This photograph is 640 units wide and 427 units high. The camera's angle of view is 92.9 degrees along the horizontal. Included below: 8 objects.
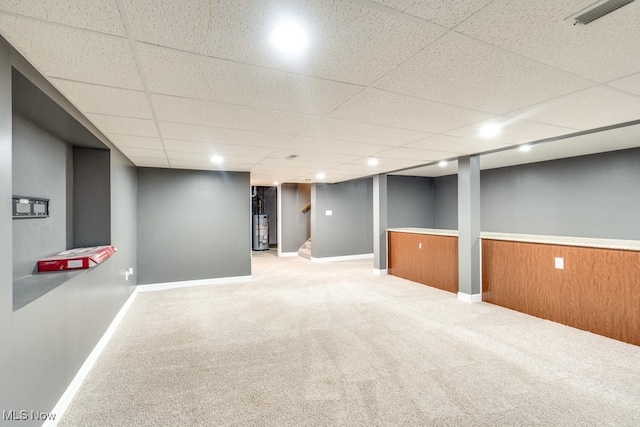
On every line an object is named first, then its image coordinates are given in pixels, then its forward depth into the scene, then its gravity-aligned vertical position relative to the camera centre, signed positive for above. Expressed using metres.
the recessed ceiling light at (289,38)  1.33 +0.82
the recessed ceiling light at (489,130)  2.92 +0.86
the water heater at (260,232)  10.57 -0.51
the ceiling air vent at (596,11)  1.20 +0.83
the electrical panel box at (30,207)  2.03 +0.09
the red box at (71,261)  2.30 -0.33
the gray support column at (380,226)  6.39 -0.20
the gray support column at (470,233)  4.39 -0.26
